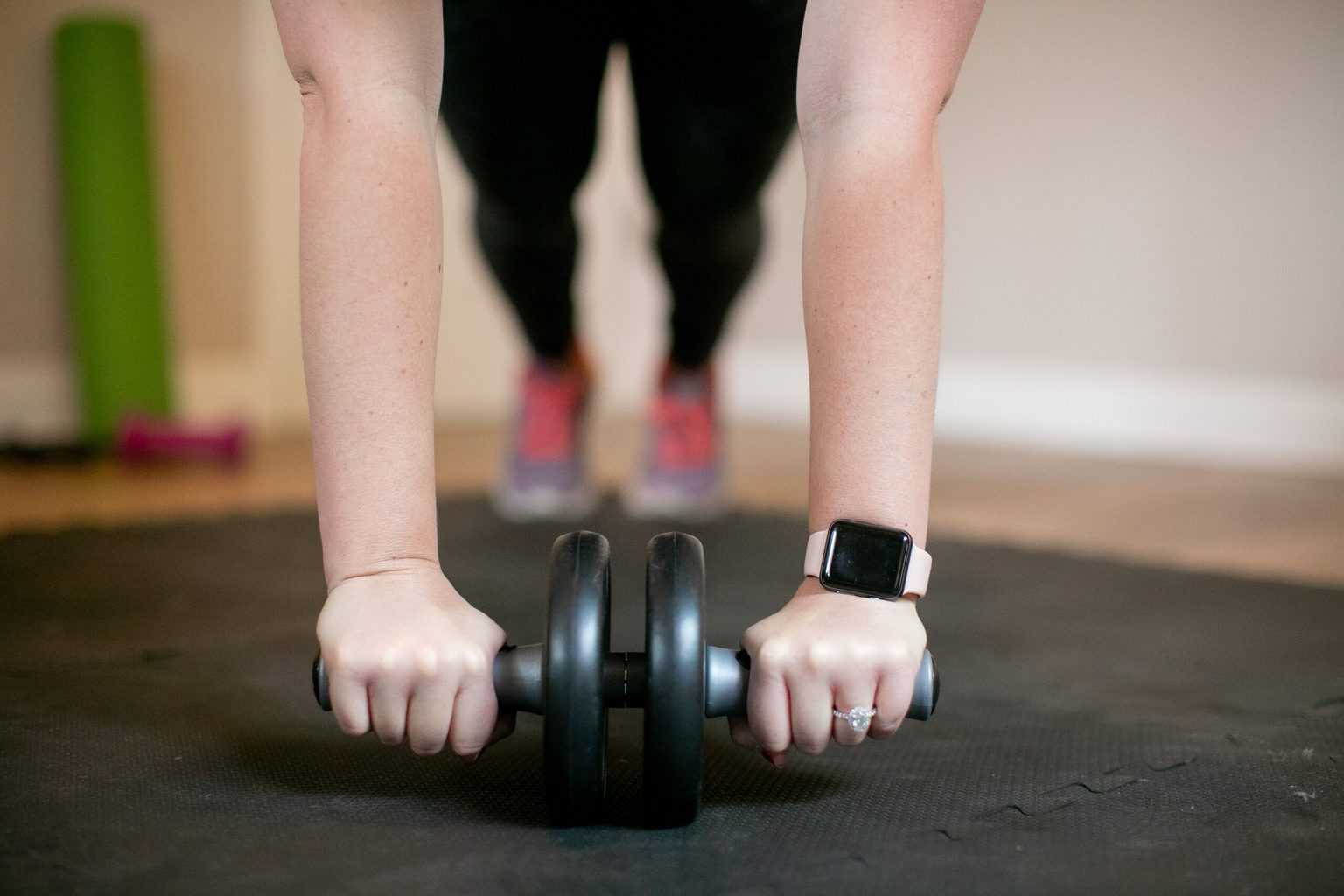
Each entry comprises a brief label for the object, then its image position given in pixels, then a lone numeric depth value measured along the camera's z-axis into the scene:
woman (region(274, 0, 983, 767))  0.65
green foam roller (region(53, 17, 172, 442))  2.21
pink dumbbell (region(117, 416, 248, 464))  2.08
